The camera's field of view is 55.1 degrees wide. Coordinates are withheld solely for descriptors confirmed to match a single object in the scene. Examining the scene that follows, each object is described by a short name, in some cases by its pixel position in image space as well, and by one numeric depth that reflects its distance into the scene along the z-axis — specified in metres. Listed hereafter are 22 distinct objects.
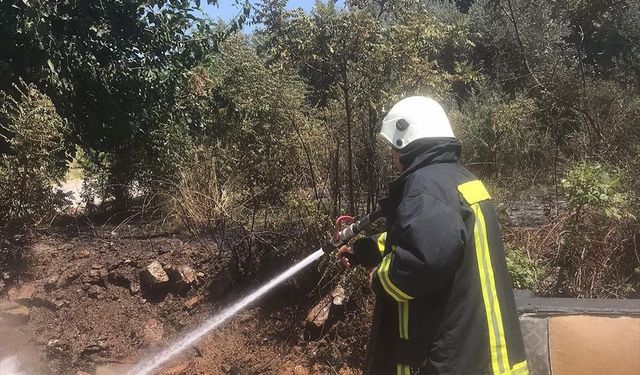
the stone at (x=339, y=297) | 5.27
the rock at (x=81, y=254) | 6.20
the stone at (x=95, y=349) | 5.41
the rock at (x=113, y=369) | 5.20
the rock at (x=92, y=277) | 6.00
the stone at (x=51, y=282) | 5.85
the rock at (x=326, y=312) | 5.29
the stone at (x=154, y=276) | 6.03
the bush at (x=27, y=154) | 5.91
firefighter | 1.98
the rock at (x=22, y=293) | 5.66
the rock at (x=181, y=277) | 6.05
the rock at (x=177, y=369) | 5.24
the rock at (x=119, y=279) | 6.10
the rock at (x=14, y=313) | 5.43
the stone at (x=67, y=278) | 5.92
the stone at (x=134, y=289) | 6.05
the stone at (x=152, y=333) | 5.66
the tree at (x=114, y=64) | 5.68
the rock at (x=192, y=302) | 5.97
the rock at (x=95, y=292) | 5.92
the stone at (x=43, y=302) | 5.69
